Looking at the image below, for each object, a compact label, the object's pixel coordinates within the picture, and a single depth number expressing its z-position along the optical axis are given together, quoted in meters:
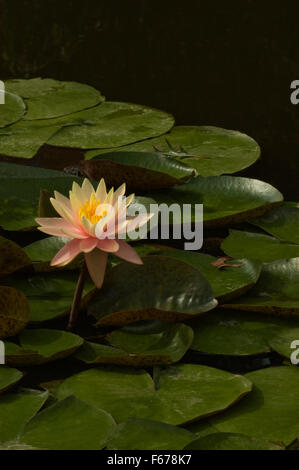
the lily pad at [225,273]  1.83
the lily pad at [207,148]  2.19
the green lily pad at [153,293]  1.78
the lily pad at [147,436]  1.62
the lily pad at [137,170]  2.02
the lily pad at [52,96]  2.40
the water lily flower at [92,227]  1.70
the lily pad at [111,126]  2.27
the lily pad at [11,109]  2.34
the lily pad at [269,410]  1.65
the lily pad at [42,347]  1.72
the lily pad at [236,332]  1.77
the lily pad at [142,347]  1.72
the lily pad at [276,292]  1.81
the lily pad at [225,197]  2.00
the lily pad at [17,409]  1.64
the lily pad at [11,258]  1.81
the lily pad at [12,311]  1.74
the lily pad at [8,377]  1.68
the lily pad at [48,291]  1.80
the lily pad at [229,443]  1.61
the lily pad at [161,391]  1.67
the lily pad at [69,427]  1.62
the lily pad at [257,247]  1.92
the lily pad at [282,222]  1.97
